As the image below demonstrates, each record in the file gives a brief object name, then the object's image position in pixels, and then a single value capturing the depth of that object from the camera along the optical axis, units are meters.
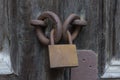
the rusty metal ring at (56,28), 0.97
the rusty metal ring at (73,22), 0.98
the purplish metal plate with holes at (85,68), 1.04
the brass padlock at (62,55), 0.92
